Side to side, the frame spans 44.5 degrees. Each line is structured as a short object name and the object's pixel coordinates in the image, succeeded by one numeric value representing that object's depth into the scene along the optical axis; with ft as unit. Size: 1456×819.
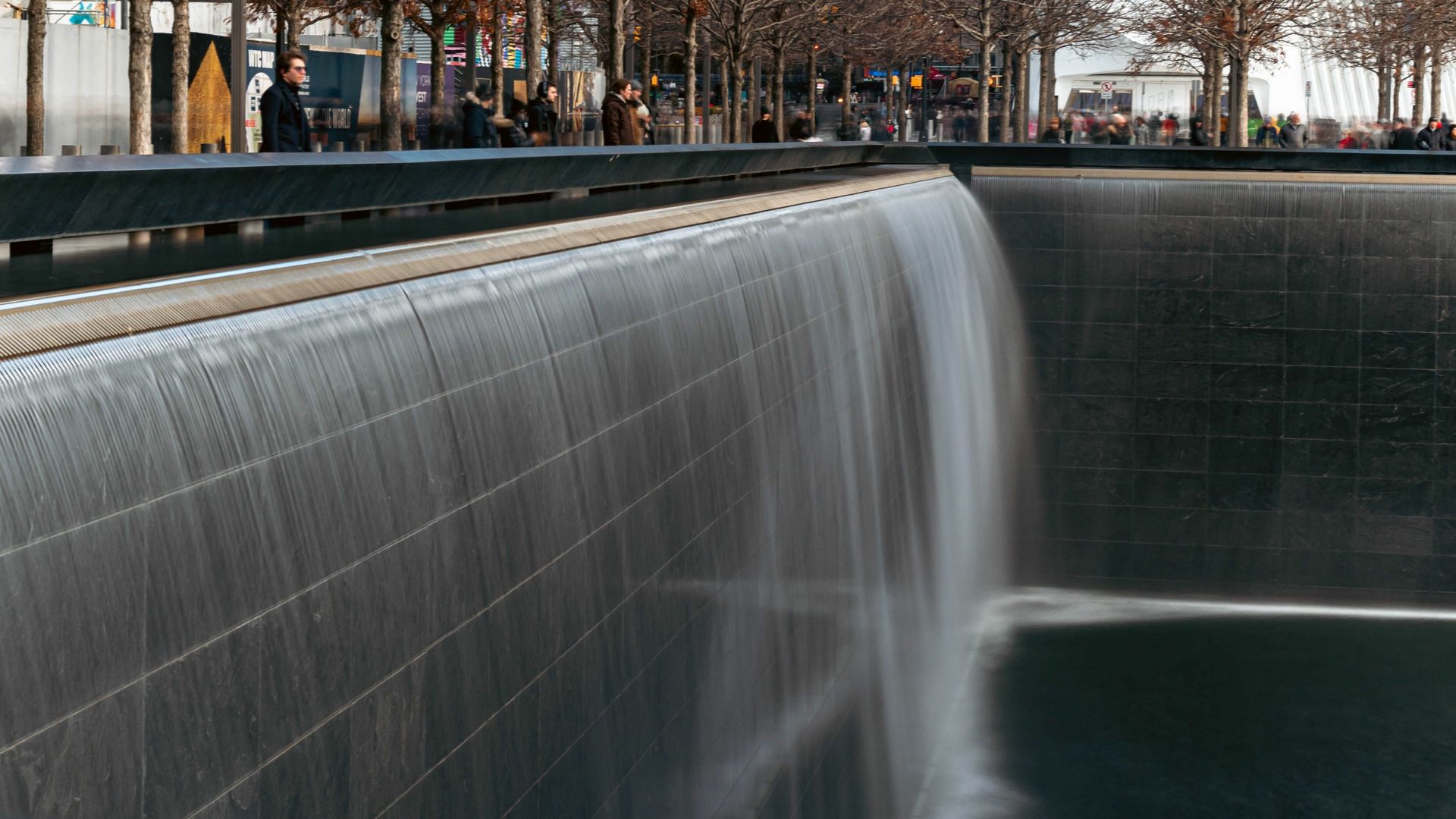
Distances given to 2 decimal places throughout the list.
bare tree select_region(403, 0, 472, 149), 88.54
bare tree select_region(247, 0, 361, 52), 90.48
